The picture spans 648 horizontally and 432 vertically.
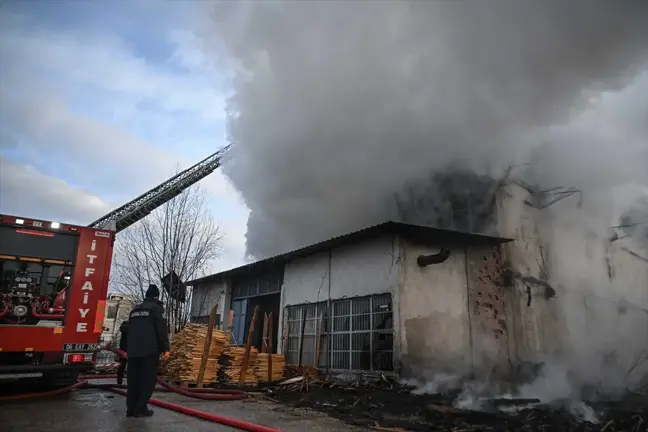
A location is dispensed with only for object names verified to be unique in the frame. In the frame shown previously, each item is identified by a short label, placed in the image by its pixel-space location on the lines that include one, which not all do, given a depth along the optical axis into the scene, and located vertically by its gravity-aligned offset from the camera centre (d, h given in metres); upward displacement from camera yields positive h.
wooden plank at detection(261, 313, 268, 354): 10.11 -0.18
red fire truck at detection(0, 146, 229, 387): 6.62 +0.45
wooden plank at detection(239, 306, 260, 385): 9.03 -0.70
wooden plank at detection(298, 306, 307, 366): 11.33 -0.26
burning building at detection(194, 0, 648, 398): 9.55 +1.79
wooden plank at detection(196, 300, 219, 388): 8.52 -0.48
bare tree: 16.86 +2.51
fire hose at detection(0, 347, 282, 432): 4.59 -1.04
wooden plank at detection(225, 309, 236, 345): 9.34 -0.21
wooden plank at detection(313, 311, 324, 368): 10.61 -0.17
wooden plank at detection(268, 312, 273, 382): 9.62 -0.76
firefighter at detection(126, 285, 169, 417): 5.00 -0.29
